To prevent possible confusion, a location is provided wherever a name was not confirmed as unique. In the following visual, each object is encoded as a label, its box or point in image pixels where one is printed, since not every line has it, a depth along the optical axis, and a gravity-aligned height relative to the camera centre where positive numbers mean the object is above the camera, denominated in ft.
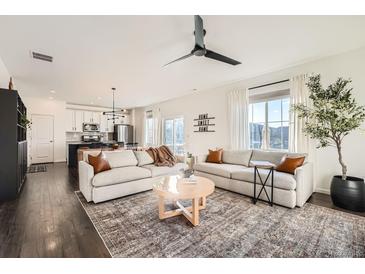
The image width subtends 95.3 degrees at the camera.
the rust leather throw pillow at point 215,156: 13.73 -1.74
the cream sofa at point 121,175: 9.31 -2.53
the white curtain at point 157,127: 24.72 +1.27
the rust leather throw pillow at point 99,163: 10.00 -1.68
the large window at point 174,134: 21.83 +0.21
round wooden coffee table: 6.86 -2.38
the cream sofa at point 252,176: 8.74 -2.51
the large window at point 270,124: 12.82 +0.98
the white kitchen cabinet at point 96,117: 26.25 +2.94
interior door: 21.40 -0.48
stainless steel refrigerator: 27.81 +0.26
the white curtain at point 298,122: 11.25 +0.97
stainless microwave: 25.58 +1.30
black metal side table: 9.07 -2.56
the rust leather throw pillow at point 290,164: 9.53 -1.65
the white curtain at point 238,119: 14.57 +1.50
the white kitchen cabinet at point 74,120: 24.20 +2.31
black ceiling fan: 6.40 +3.87
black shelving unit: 9.68 -0.57
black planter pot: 8.20 -2.93
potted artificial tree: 8.27 +0.60
